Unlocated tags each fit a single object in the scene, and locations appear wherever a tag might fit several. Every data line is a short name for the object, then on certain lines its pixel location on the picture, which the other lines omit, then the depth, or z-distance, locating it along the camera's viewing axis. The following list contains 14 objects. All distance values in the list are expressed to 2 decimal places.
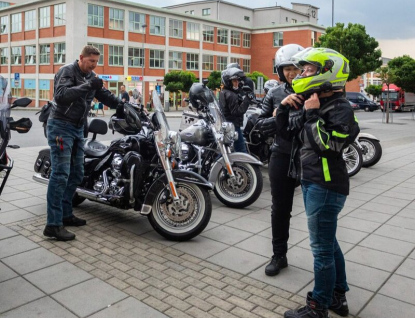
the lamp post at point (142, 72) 48.75
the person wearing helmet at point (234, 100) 7.34
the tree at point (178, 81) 45.78
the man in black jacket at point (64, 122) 4.68
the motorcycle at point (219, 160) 6.28
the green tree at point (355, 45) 23.00
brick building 47.53
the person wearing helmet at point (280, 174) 3.90
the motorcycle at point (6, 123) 3.64
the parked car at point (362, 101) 47.00
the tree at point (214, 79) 49.15
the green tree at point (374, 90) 60.38
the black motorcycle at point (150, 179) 4.79
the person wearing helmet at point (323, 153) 2.89
